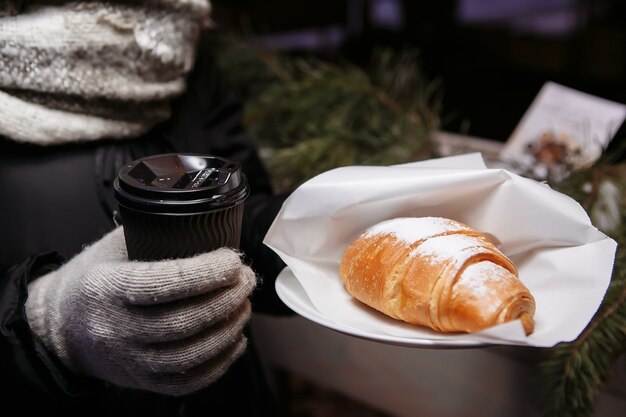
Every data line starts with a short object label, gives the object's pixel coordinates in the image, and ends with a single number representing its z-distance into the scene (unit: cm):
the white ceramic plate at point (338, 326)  50
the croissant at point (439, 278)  50
